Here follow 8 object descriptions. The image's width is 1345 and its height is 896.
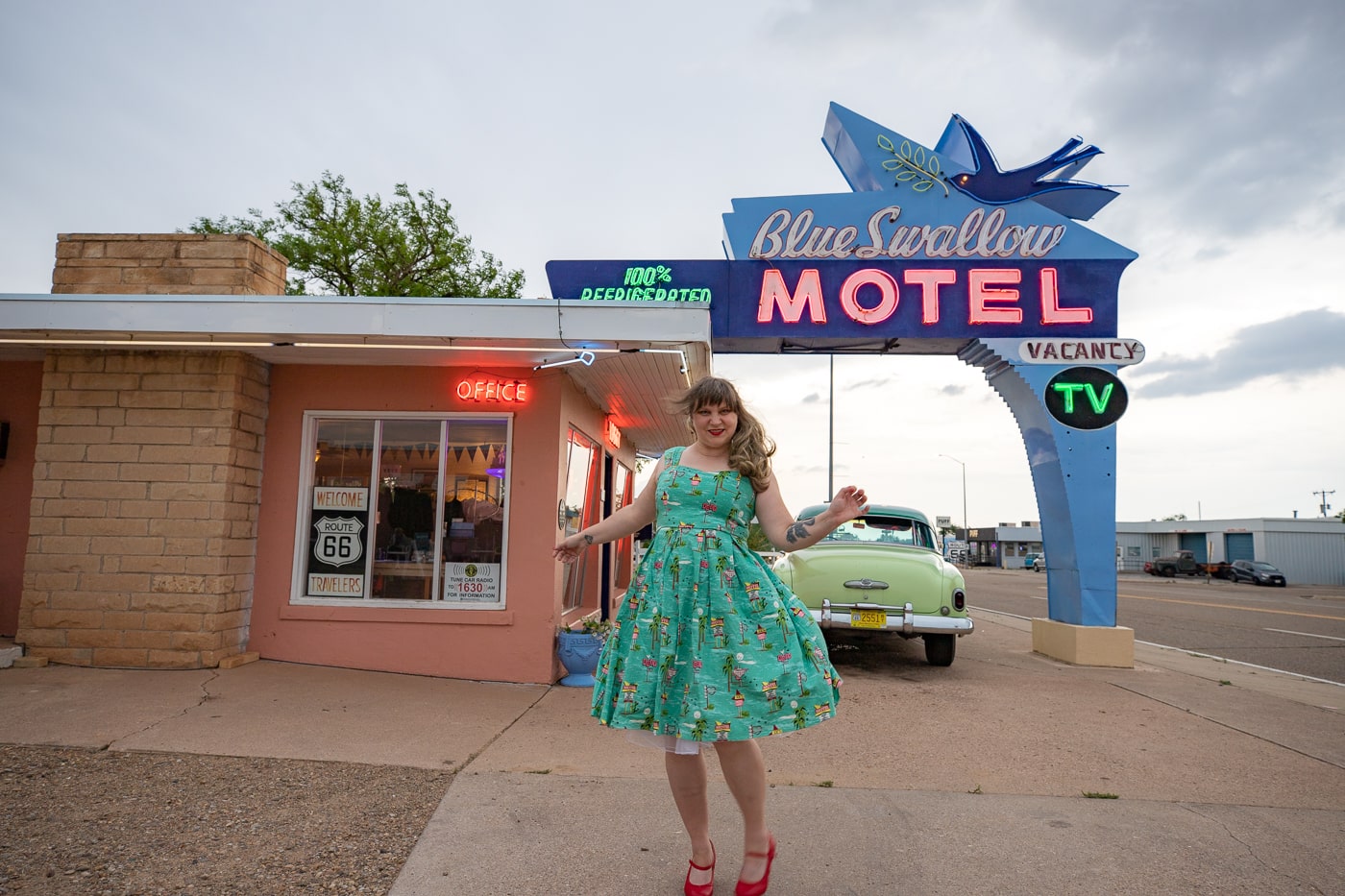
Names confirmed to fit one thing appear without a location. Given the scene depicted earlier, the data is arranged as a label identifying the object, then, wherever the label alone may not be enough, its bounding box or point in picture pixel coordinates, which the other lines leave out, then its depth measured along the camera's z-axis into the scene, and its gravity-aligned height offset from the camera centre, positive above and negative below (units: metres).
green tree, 26.91 +9.56
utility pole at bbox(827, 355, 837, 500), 32.09 +5.00
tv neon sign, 8.11 +1.50
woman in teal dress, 2.56 -0.34
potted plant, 6.64 -1.00
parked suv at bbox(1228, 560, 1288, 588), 35.84 -1.03
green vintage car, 7.68 -0.51
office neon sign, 6.94 +1.20
